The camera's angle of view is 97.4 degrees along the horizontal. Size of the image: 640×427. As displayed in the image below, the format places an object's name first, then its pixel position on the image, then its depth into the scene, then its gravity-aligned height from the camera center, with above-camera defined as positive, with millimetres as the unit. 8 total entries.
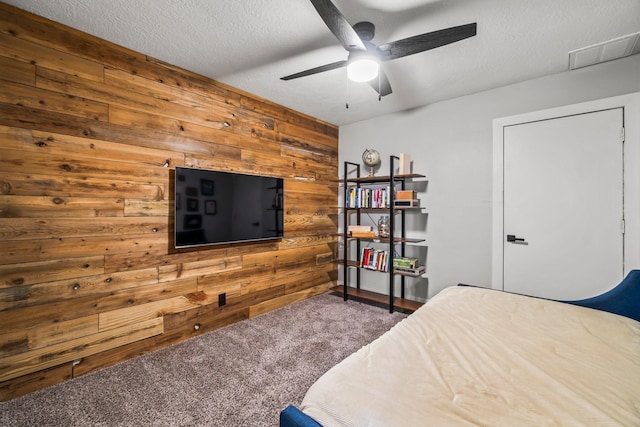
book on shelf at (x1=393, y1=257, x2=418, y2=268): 3301 -567
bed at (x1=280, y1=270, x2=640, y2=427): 886 -617
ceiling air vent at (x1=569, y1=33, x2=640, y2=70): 2148 +1345
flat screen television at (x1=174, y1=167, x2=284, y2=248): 2488 +58
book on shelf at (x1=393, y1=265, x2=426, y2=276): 3272 -660
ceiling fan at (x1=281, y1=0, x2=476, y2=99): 1524 +1052
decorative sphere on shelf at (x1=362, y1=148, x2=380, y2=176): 3822 +767
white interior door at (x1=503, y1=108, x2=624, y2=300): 2463 +98
